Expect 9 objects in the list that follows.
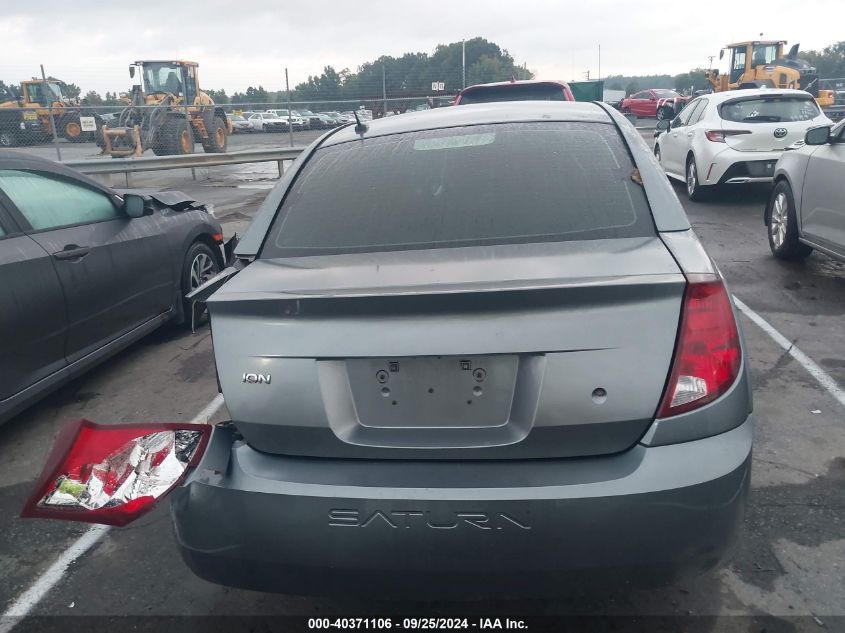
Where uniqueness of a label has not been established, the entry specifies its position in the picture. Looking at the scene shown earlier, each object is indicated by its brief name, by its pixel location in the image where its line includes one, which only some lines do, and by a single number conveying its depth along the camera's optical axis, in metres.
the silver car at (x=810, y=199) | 5.89
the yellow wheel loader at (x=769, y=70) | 24.83
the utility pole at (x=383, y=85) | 22.53
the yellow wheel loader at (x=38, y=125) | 14.35
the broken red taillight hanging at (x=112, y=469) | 2.01
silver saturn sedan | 1.85
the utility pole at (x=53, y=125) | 13.15
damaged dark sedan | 3.90
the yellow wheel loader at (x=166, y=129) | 18.30
